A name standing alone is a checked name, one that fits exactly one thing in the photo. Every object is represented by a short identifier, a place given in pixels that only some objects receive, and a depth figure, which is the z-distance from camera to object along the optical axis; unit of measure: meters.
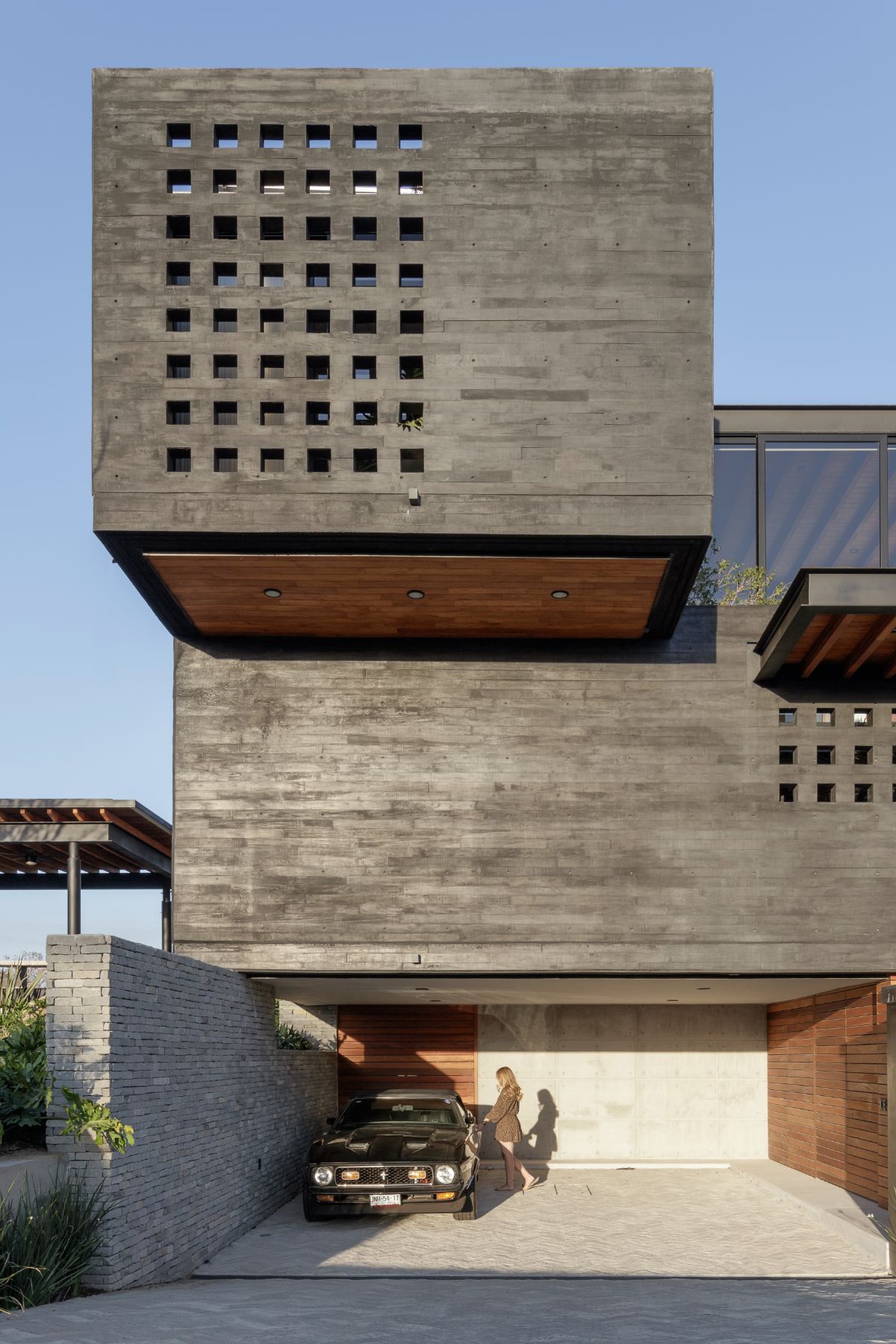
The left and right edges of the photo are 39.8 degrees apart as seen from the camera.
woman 13.97
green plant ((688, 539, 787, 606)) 14.05
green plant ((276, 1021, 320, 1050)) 15.53
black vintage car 11.27
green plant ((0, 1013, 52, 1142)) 7.93
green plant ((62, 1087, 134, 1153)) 7.79
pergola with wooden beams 16.55
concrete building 11.65
